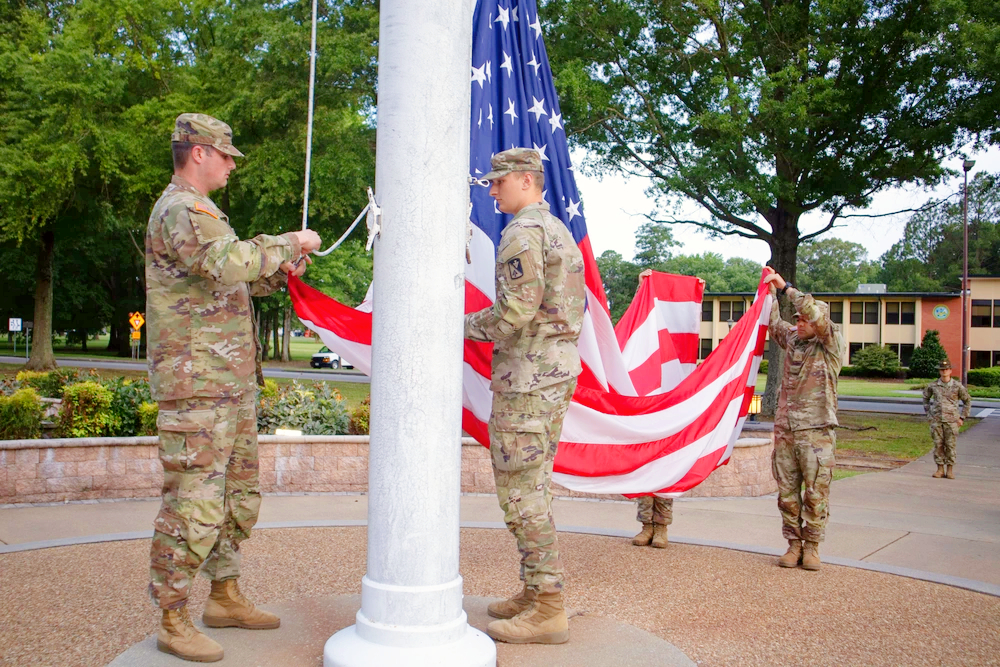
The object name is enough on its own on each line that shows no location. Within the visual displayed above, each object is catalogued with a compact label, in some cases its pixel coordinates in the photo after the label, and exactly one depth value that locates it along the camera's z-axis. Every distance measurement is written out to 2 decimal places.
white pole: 3.64
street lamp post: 30.67
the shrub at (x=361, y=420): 10.27
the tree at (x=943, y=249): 76.88
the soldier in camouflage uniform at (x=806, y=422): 6.31
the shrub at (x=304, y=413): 10.16
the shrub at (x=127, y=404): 9.27
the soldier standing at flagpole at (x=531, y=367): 4.22
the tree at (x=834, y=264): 102.75
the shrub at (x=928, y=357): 49.06
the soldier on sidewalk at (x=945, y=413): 13.20
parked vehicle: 46.09
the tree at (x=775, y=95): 17.55
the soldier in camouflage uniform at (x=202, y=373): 3.84
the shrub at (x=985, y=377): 45.42
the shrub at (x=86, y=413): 8.94
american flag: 5.09
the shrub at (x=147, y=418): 9.14
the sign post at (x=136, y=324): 40.03
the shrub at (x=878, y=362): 51.44
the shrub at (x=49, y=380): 13.71
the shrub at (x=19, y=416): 8.61
